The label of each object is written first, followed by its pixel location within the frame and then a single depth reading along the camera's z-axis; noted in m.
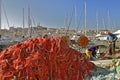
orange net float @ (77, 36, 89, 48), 7.09
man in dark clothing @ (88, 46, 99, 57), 6.63
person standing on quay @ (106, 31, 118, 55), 6.75
